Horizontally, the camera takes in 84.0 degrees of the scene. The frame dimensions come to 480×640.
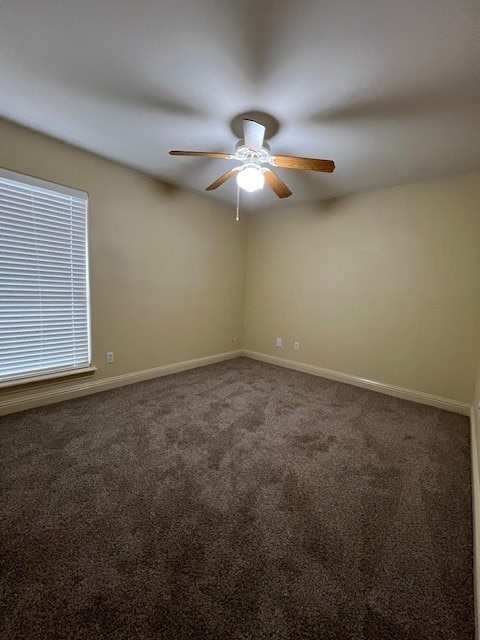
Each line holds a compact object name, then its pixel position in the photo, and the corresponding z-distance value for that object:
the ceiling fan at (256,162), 1.79
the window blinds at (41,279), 2.21
